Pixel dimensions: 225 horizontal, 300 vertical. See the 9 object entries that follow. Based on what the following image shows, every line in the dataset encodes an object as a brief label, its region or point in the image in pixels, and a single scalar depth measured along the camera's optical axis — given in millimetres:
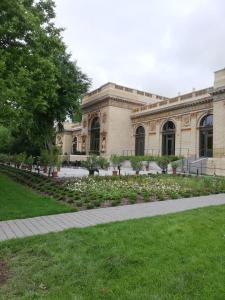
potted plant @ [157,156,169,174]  17431
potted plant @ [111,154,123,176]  17766
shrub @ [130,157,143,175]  16168
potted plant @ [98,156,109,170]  15516
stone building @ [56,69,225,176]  20794
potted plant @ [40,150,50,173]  14727
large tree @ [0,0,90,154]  7369
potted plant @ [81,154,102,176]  15118
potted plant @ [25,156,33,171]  18302
